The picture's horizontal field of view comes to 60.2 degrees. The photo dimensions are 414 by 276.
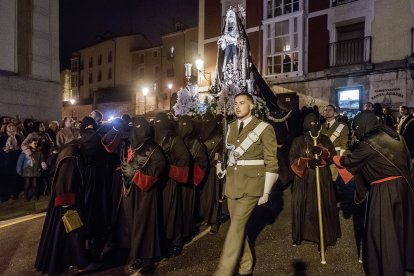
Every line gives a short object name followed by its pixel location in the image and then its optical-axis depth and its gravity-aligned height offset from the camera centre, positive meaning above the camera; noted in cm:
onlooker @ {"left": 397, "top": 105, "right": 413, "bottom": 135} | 1026 +45
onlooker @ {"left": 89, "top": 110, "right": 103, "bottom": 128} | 702 +28
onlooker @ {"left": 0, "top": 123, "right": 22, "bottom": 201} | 933 -86
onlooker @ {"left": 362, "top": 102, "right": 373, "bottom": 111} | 1027 +80
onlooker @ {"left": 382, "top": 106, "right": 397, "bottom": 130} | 1118 +52
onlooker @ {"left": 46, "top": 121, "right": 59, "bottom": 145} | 1073 -3
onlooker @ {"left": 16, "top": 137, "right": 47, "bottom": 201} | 902 -97
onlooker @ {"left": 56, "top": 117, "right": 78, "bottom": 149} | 901 -10
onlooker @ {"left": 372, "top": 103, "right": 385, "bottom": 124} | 1049 +70
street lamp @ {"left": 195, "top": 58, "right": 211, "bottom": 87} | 1377 +262
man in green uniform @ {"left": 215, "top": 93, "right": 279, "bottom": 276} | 409 -50
